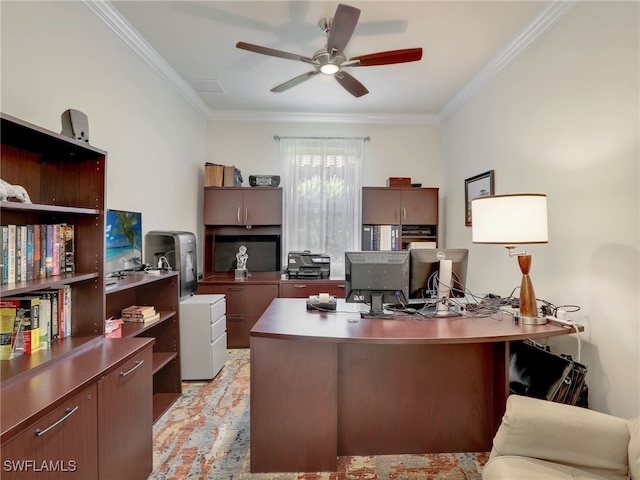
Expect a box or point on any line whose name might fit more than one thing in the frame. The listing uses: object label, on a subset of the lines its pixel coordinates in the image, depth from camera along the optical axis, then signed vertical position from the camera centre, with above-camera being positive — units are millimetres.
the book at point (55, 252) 1560 -57
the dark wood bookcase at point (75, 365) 1072 -531
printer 3854 -308
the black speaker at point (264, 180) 4012 +752
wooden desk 1782 -928
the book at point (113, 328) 1960 -549
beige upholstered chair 1229 -815
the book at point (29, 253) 1430 -58
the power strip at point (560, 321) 1808 -462
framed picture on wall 3121 +548
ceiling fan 1905 +1294
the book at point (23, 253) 1406 -56
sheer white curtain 4242 +613
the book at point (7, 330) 1369 -386
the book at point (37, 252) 1469 -54
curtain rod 4238 +1355
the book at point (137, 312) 2260 -507
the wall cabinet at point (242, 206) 4004 +428
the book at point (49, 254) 1526 -65
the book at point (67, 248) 1621 -40
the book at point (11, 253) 1352 -54
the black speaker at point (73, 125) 1628 +590
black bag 1790 -792
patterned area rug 1783 -1297
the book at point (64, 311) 1603 -358
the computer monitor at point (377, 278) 2020 -237
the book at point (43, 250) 1503 -46
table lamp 1757 +89
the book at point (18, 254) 1384 -62
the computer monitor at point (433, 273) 2098 -217
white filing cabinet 2812 -868
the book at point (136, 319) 2250 -555
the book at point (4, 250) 1324 -41
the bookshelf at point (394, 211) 4098 +375
